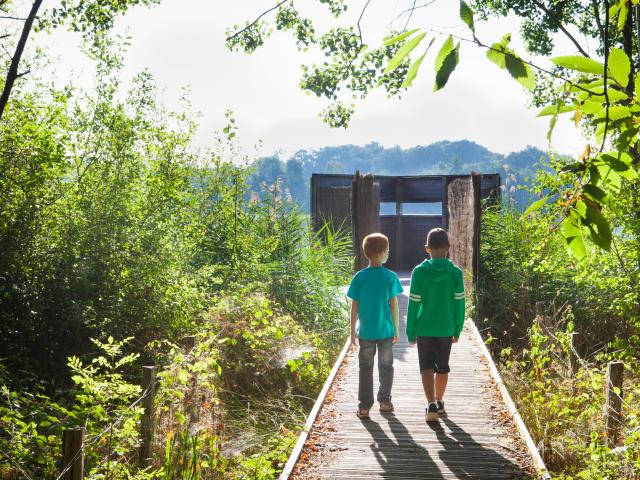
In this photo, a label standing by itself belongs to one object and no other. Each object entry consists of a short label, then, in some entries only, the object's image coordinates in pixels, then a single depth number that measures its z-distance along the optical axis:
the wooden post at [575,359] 9.05
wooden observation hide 11.01
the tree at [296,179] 138.50
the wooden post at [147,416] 5.67
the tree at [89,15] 10.03
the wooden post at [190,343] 7.32
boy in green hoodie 5.57
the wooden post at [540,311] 8.38
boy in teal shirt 5.63
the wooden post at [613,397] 6.22
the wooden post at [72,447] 3.71
